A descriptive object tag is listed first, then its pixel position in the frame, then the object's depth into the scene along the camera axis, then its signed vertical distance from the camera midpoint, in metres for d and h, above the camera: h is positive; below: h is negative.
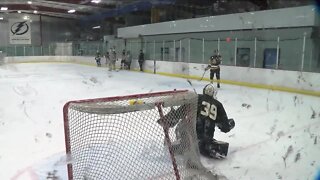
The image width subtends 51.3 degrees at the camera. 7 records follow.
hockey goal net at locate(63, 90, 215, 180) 2.63 -0.70
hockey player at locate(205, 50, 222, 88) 9.77 -0.32
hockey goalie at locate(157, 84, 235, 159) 3.48 -0.73
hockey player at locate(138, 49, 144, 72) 16.17 -0.22
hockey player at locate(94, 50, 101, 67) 20.41 -0.30
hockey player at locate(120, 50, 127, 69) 17.36 -0.31
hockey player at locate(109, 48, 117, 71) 17.11 -0.31
